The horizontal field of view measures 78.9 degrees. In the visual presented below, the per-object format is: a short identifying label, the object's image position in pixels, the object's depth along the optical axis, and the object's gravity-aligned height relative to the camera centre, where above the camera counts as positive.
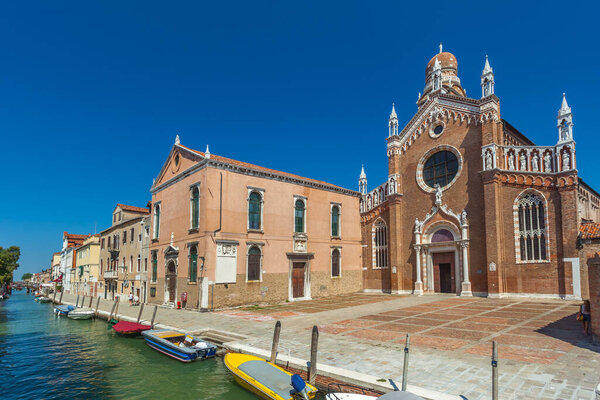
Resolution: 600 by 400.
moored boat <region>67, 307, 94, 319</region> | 25.96 -5.06
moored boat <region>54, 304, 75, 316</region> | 28.90 -5.33
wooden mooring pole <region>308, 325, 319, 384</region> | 9.49 -3.10
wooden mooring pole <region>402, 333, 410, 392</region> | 7.98 -2.90
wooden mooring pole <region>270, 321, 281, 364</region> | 10.91 -3.06
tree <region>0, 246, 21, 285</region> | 48.88 -2.48
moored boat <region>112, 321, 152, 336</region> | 17.91 -4.23
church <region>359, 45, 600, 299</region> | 22.38 +2.46
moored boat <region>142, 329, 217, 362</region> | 12.93 -3.82
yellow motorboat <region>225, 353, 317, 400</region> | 8.52 -3.48
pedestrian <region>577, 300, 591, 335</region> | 12.05 -2.53
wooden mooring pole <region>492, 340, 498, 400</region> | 6.86 -2.59
